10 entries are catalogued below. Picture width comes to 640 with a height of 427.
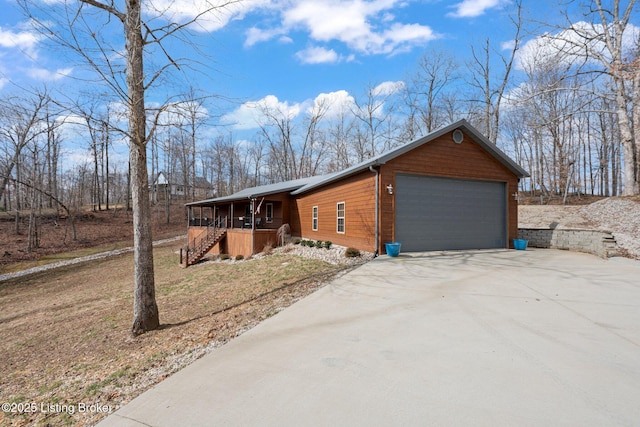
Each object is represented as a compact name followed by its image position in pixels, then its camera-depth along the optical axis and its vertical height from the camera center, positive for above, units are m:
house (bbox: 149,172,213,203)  39.41 +3.63
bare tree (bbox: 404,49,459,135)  27.30 +8.82
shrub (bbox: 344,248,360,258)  10.41 -1.46
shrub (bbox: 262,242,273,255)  14.90 -1.88
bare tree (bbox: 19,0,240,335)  5.67 +1.17
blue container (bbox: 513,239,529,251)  12.33 -1.46
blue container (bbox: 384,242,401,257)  9.95 -1.28
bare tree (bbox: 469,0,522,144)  22.61 +8.82
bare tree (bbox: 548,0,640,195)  14.10 +7.06
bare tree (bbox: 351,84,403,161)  30.49 +7.53
